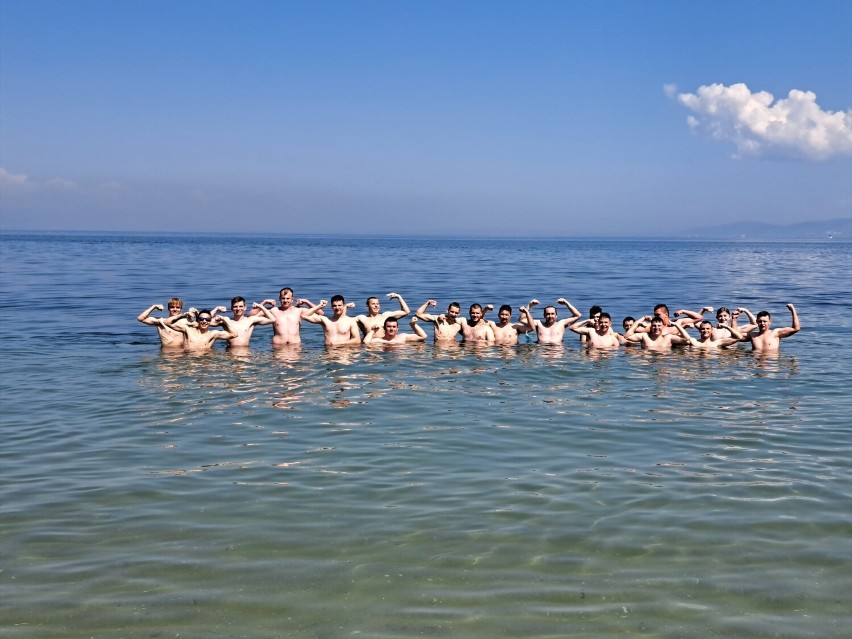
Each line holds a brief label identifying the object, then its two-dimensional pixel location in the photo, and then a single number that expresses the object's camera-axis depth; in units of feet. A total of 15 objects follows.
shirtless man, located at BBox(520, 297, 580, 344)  58.65
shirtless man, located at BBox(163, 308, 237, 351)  54.65
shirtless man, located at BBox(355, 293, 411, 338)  57.67
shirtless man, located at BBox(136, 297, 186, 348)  54.29
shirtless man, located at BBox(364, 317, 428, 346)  57.06
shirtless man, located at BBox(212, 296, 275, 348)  55.98
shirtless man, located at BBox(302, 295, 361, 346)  57.16
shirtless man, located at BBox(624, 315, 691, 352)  56.18
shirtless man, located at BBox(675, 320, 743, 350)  55.72
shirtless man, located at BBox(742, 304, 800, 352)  55.62
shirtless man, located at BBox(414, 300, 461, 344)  58.49
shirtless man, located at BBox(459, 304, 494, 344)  58.39
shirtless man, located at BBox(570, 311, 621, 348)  56.70
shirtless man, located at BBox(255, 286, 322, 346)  57.88
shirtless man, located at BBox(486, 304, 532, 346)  58.44
